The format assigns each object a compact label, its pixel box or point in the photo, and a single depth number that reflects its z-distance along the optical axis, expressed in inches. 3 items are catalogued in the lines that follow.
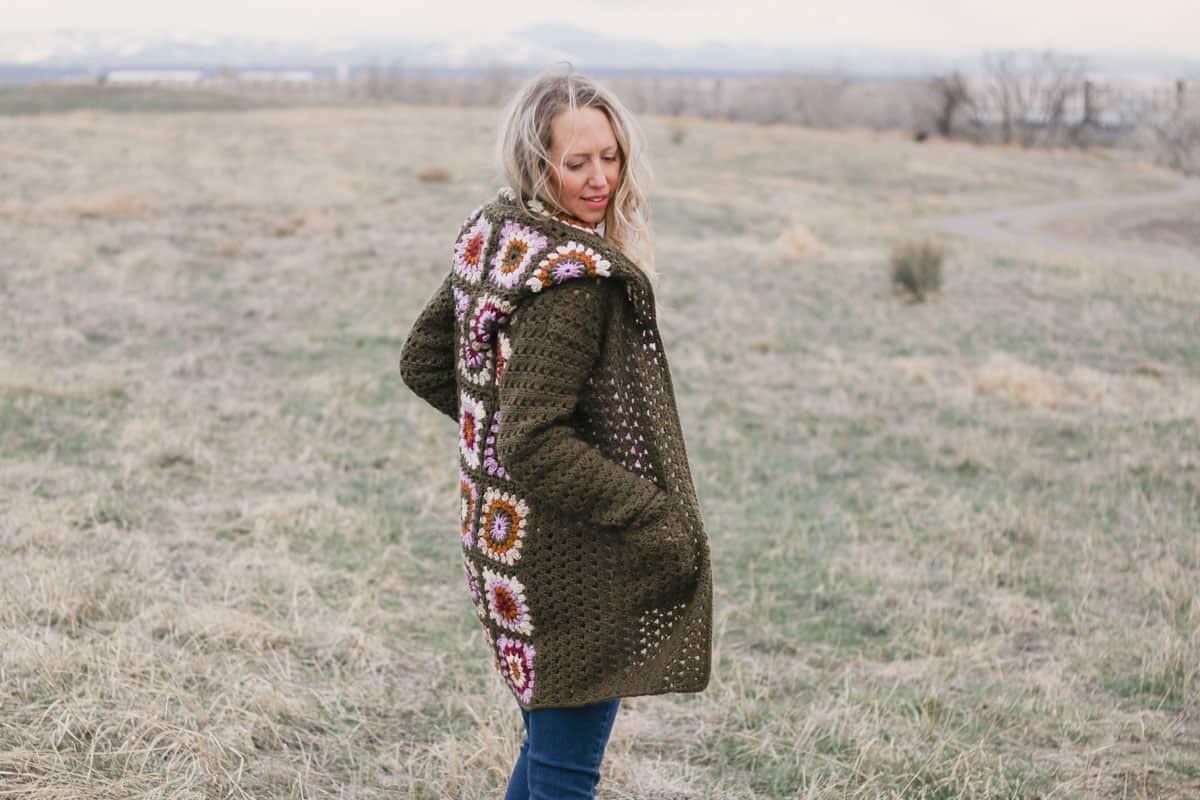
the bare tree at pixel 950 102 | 1926.7
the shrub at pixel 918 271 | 457.1
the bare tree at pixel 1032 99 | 1946.4
